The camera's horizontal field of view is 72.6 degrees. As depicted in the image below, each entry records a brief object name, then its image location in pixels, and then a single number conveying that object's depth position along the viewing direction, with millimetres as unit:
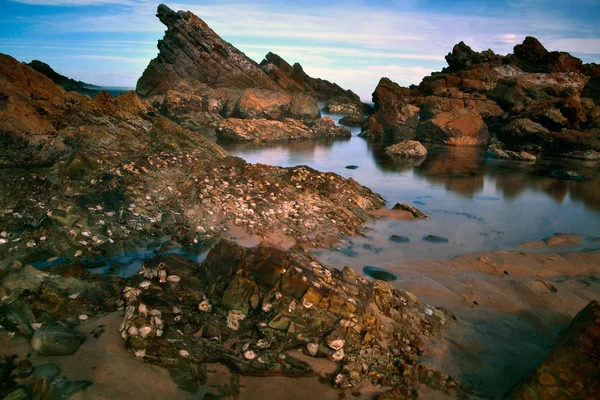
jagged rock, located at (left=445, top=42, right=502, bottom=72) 48688
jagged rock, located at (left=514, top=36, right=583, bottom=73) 49656
